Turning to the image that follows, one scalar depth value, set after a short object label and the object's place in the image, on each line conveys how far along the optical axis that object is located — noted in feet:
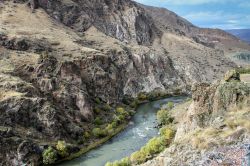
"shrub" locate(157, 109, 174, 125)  450.87
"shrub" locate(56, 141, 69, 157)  362.53
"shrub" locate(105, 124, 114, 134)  436.76
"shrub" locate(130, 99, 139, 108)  604.54
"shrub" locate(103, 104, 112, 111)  533.22
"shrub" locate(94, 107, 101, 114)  509.35
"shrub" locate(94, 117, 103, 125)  474.74
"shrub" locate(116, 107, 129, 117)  520.34
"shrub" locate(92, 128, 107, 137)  427.37
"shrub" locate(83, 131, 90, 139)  418.90
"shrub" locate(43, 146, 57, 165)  347.97
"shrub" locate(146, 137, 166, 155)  308.34
